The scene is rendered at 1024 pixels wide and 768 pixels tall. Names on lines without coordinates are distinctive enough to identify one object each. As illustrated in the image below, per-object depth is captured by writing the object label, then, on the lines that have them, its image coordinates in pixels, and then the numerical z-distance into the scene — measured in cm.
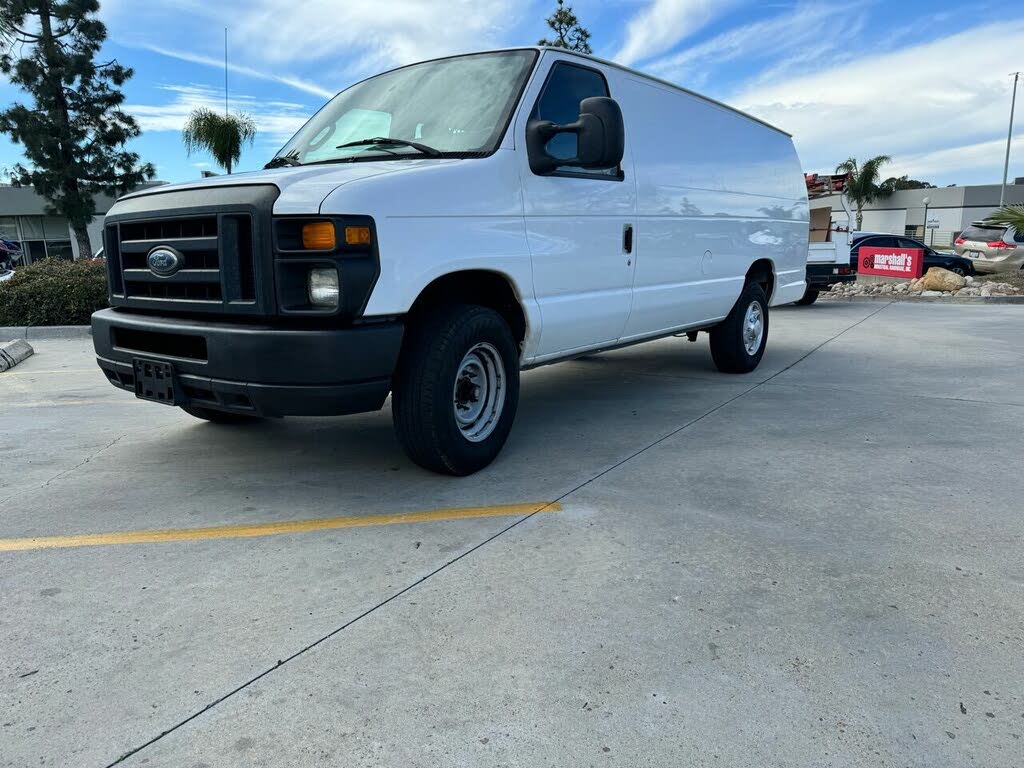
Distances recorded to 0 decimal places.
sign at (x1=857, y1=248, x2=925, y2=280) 1825
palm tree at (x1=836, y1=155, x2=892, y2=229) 5638
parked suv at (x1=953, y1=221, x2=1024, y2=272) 2031
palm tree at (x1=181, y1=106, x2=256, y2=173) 2517
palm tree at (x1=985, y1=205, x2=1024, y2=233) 1767
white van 336
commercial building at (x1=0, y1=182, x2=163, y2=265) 4600
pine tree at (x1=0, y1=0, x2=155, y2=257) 2523
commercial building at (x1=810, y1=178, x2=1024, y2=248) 5828
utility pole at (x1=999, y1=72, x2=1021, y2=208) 4722
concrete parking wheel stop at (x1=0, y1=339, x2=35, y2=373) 801
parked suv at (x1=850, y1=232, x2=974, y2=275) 1933
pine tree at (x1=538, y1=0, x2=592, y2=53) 1997
